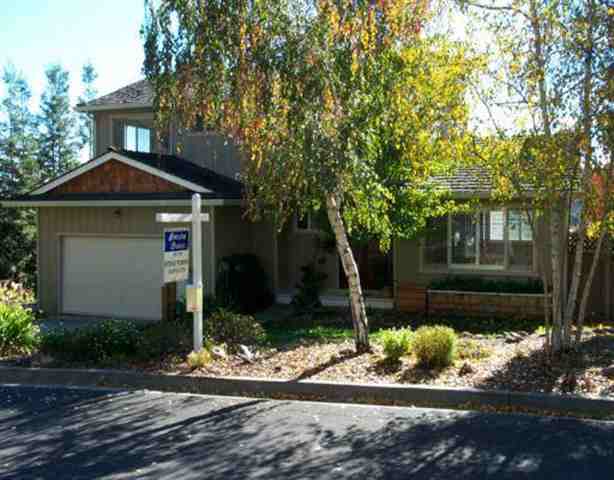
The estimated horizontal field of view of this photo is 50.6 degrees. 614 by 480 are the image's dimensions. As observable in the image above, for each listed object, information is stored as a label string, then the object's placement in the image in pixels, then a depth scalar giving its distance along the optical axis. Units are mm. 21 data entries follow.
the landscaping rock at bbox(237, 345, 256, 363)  9422
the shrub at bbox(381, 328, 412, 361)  8766
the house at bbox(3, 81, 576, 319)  14398
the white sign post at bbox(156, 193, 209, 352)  9250
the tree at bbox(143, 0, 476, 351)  8234
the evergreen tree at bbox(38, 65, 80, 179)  39719
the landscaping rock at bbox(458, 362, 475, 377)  8329
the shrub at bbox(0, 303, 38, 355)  10250
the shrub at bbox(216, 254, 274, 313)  14211
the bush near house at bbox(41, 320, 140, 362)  9680
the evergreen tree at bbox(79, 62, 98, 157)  43594
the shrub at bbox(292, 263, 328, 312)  14828
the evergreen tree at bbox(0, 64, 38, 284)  24297
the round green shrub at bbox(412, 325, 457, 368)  8508
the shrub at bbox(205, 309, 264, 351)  10336
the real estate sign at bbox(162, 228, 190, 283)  9281
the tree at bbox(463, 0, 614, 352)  7879
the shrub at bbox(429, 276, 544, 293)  13766
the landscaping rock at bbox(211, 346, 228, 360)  9470
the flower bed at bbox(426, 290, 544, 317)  13547
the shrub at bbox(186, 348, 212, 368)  8977
